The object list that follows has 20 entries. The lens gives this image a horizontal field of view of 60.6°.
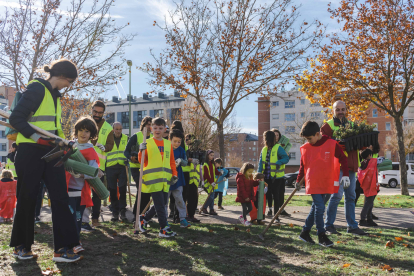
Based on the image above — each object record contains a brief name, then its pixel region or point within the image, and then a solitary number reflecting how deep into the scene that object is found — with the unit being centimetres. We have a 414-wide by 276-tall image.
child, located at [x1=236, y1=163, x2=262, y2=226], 698
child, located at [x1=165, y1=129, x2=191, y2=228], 627
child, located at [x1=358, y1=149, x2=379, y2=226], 695
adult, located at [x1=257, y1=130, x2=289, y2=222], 775
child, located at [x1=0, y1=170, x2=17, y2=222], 702
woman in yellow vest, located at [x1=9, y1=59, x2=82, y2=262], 357
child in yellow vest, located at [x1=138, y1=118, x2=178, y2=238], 528
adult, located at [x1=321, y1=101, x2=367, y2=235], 561
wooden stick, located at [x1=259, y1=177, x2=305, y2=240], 515
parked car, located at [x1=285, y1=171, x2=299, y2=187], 2818
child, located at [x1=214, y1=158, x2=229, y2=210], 1049
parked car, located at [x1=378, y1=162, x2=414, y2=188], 2942
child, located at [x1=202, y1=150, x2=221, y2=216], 898
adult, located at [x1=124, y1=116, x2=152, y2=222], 643
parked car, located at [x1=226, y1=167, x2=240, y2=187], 2873
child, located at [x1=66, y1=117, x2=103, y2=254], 463
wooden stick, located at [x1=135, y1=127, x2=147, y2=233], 526
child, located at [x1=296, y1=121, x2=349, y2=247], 489
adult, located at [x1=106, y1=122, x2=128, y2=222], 705
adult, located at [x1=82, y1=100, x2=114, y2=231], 630
